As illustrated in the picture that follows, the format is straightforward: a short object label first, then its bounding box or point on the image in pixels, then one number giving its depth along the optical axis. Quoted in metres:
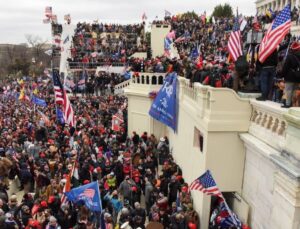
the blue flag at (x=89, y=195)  9.05
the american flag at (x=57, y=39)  30.06
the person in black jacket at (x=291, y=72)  6.76
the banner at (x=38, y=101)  22.69
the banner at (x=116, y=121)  17.03
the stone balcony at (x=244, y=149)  5.79
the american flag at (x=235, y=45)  9.53
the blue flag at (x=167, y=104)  13.41
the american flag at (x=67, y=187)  9.69
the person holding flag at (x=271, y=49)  7.38
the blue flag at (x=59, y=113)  17.28
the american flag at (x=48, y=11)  36.82
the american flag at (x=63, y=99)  12.66
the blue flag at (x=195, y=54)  18.24
